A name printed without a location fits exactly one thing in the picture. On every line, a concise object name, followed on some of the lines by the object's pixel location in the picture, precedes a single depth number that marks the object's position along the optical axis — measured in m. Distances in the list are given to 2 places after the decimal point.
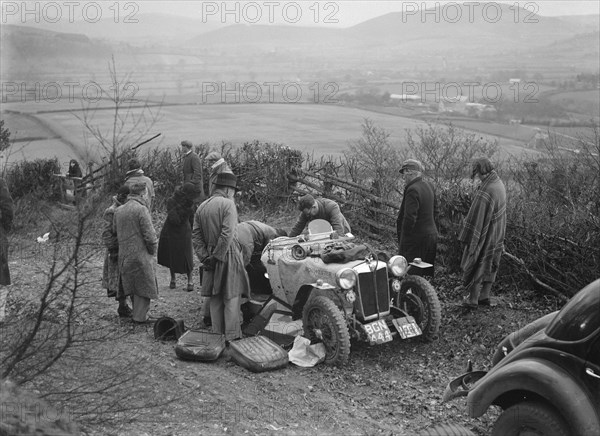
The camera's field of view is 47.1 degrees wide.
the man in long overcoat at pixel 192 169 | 11.59
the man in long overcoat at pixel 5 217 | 7.70
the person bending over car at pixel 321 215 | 8.20
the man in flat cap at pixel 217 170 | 7.74
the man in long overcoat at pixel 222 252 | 7.58
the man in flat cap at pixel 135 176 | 8.24
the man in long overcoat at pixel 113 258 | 8.21
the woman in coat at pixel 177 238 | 9.27
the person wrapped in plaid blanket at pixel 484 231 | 7.87
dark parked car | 4.34
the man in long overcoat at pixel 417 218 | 8.24
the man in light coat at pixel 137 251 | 7.95
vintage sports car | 7.01
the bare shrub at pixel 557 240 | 8.05
